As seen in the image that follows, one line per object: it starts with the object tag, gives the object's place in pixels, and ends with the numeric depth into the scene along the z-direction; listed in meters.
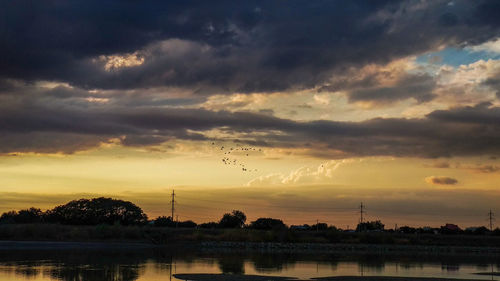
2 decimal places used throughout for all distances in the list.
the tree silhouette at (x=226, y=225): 197.50
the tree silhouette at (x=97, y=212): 171.12
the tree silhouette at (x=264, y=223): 179.75
